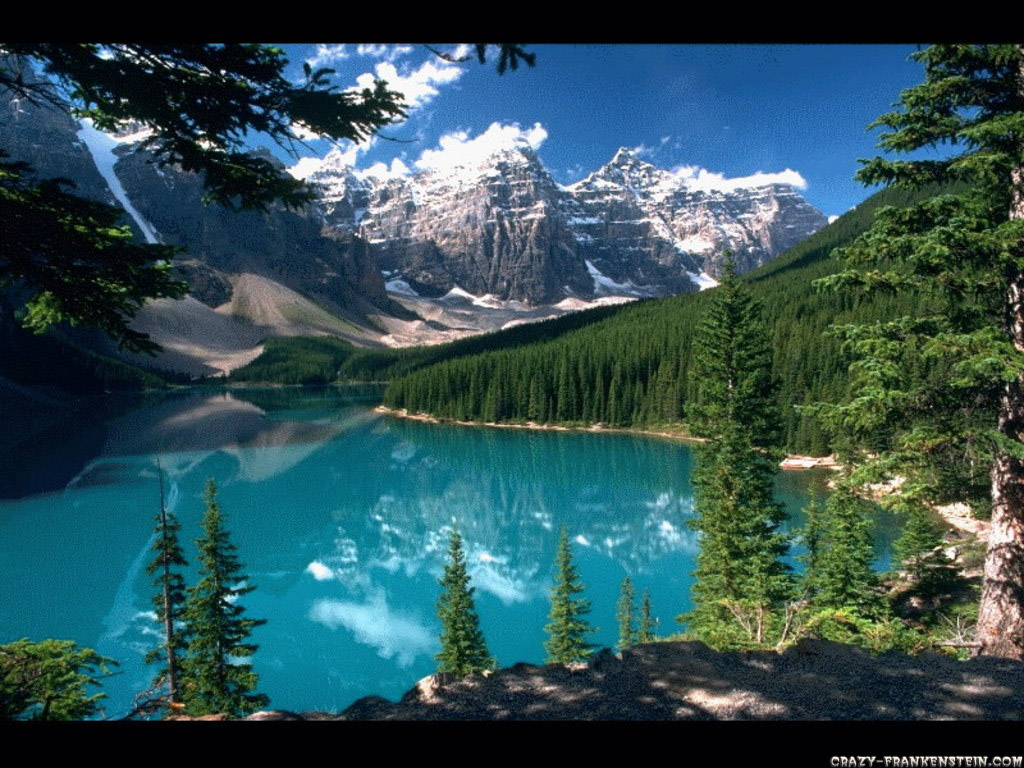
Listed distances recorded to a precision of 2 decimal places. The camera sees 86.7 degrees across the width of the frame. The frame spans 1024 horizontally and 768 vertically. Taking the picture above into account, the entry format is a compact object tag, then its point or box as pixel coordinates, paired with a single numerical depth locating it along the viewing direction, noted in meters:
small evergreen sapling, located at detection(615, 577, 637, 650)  19.80
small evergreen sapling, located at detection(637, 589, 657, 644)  18.73
